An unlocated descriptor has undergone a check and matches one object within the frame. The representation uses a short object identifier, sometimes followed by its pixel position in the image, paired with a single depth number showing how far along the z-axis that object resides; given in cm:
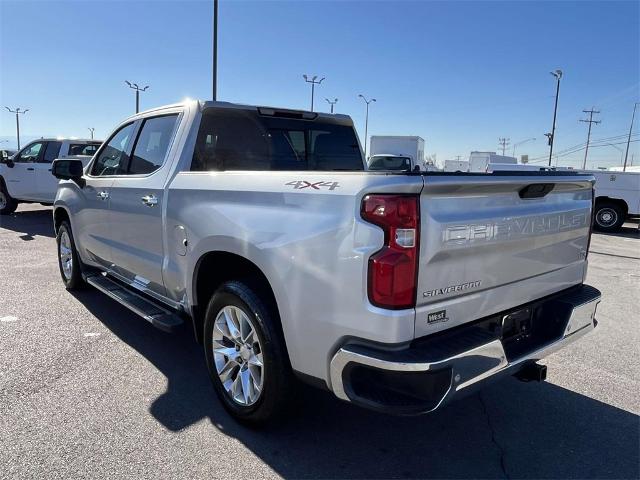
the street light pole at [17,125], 7025
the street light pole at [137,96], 3778
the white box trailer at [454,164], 3876
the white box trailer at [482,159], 3486
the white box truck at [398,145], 2997
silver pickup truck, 220
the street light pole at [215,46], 1575
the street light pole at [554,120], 3344
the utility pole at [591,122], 7594
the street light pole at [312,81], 3722
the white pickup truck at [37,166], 1225
